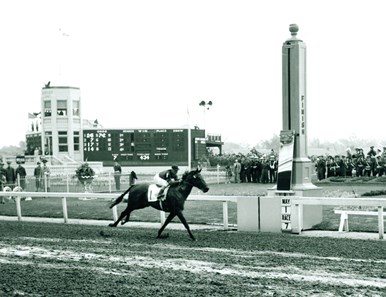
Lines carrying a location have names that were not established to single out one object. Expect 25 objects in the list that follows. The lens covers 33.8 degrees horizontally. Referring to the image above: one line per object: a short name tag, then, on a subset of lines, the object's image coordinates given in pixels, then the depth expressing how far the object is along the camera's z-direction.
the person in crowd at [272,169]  33.00
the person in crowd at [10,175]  26.53
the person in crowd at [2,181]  24.62
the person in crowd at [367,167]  32.59
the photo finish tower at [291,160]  14.57
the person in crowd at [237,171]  35.12
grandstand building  46.38
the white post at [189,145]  40.85
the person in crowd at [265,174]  33.12
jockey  13.90
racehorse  13.38
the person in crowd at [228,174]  35.53
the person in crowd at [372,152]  33.06
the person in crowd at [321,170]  33.66
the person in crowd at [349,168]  33.76
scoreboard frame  46.25
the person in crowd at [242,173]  35.41
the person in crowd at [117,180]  27.51
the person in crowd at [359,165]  32.84
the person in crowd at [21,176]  25.60
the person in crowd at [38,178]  26.07
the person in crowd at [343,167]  33.34
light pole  52.53
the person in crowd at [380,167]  31.55
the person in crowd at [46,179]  25.00
